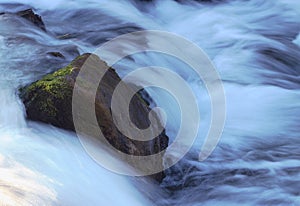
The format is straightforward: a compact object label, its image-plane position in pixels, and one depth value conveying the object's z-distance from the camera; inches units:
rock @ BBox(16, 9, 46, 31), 257.4
